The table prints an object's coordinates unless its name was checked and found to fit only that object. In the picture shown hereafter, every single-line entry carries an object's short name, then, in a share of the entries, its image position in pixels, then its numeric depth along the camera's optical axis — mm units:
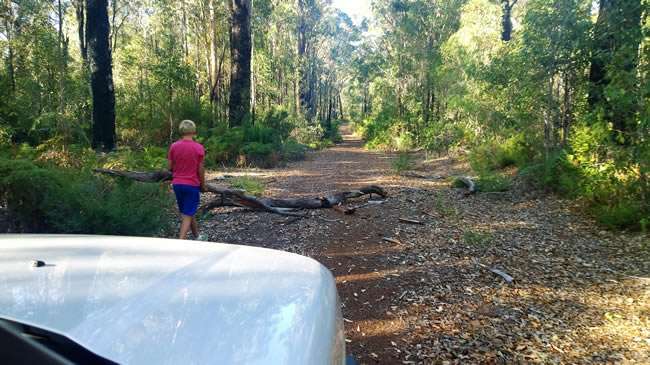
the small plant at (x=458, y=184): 10165
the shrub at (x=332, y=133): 33094
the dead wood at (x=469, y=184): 9182
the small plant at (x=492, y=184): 9172
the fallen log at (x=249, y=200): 6426
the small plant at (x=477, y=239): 5758
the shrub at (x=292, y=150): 16891
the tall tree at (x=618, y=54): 6105
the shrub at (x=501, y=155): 11219
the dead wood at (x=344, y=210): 7327
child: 5027
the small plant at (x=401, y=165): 12863
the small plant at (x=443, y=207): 7422
